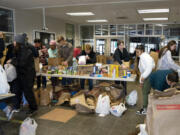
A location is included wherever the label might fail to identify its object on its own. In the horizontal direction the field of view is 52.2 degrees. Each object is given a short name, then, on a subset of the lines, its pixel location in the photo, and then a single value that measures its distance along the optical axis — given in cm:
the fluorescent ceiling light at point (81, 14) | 752
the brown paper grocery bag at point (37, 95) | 413
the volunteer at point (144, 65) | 322
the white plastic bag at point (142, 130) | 164
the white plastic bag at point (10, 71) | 333
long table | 357
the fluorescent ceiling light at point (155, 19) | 900
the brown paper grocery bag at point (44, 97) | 415
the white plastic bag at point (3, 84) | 242
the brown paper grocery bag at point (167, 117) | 115
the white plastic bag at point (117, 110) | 345
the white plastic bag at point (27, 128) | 231
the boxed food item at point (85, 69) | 404
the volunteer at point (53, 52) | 470
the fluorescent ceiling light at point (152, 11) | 677
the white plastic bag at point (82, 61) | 421
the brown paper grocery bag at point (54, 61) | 444
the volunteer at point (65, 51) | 463
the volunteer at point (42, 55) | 479
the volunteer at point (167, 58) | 365
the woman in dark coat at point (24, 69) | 329
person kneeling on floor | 221
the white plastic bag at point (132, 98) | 400
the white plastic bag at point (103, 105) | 351
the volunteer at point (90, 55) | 444
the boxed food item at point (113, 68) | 374
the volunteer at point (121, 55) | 450
